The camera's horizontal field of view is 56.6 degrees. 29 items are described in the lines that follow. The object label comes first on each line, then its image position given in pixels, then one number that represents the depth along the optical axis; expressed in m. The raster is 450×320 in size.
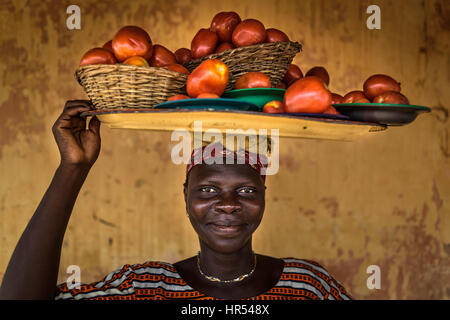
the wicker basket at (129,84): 1.31
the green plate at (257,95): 1.33
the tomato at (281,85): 1.57
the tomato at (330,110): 1.31
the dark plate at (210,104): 1.16
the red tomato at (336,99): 1.55
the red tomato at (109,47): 1.51
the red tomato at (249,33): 1.48
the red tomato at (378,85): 1.45
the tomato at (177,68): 1.43
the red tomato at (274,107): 1.26
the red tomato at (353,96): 1.46
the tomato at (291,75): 1.65
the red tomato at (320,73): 1.69
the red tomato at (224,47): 1.55
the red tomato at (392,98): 1.35
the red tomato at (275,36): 1.51
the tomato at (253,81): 1.36
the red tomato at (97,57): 1.39
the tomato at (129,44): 1.44
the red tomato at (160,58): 1.54
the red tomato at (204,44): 1.56
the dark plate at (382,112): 1.31
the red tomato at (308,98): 1.25
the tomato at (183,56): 1.68
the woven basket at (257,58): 1.44
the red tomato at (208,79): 1.27
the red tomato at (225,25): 1.60
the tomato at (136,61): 1.37
